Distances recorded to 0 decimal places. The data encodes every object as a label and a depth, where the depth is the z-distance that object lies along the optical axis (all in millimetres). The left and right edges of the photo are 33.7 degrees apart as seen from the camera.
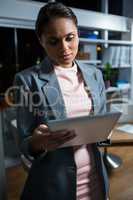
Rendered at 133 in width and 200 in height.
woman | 756
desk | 1714
